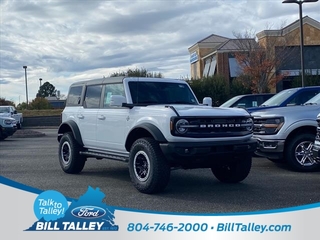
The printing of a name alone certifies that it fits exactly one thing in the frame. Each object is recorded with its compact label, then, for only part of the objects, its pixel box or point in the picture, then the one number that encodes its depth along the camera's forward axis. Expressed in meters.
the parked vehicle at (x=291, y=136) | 7.57
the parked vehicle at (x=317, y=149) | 6.07
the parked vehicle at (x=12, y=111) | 23.69
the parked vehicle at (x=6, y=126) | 15.22
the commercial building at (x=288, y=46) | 28.39
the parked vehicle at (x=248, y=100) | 12.01
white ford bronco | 5.77
